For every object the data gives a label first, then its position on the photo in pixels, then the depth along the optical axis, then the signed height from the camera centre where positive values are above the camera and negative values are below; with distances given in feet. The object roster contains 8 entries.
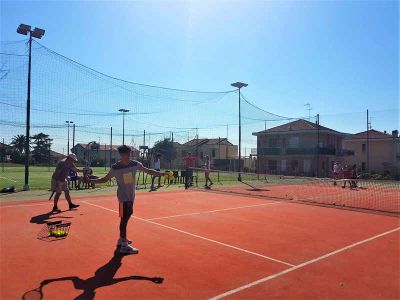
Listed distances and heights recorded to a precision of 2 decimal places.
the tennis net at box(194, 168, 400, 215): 48.65 -4.17
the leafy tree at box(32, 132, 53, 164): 206.49 +10.19
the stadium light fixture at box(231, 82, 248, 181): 88.84 +19.04
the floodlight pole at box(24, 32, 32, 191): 58.39 +9.31
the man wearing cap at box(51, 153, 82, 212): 36.45 -0.87
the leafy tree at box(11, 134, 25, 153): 176.78 +8.98
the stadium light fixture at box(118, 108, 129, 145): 103.48 +12.94
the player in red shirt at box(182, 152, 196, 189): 66.28 -0.39
